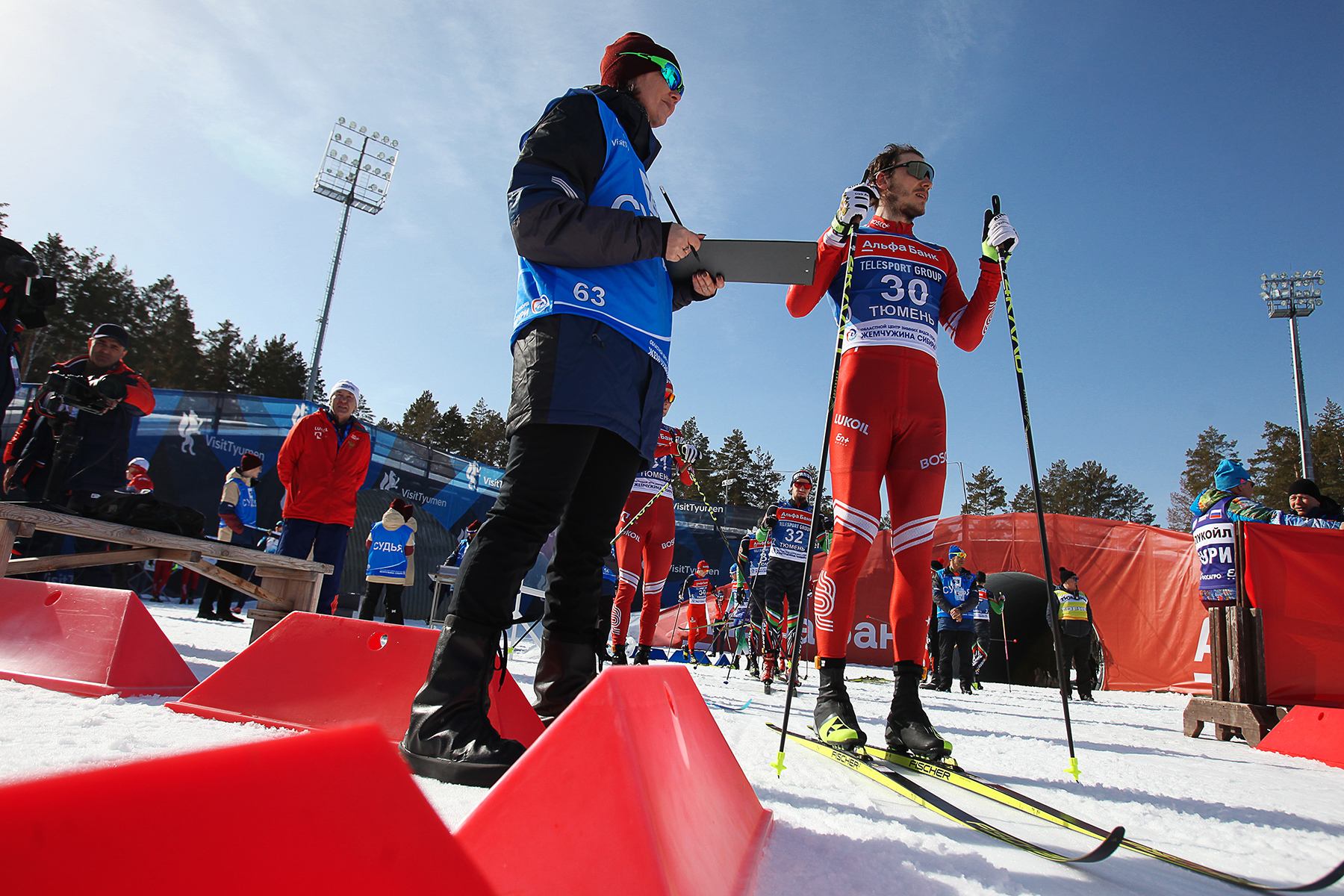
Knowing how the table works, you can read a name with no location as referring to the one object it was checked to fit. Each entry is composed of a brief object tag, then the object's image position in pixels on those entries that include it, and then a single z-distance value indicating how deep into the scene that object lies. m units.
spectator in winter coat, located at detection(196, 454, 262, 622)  7.42
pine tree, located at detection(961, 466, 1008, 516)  60.34
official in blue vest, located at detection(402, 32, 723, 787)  1.56
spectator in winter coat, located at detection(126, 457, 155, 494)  9.58
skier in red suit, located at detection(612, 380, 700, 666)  5.41
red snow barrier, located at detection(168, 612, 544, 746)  1.74
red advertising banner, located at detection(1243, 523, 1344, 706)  3.97
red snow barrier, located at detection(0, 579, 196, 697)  2.04
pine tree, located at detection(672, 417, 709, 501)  58.12
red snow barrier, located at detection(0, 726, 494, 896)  0.29
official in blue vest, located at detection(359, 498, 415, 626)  7.54
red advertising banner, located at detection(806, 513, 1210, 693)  12.30
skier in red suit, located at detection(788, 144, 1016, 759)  2.55
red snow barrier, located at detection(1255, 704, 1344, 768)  3.03
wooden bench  2.62
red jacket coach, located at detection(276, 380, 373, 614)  4.45
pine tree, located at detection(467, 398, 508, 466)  52.56
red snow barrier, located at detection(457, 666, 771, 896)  0.66
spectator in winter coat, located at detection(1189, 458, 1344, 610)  5.08
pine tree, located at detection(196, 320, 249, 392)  43.16
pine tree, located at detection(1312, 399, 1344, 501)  38.47
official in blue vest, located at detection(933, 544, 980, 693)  8.90
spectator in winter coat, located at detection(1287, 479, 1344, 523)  6.73
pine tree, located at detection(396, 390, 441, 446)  54.25
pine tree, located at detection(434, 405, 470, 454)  53.94
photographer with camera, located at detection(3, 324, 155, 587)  3.57
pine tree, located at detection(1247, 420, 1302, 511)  41.66
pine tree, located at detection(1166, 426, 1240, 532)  49.50
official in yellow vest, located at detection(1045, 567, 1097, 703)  9.04
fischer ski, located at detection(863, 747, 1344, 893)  1.10
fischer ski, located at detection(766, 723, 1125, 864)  1.10
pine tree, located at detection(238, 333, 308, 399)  44.50
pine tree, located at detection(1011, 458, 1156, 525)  58.88
